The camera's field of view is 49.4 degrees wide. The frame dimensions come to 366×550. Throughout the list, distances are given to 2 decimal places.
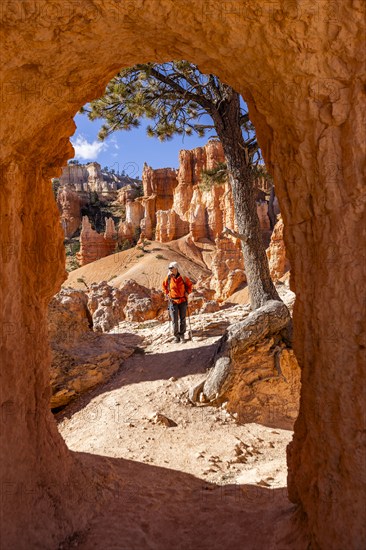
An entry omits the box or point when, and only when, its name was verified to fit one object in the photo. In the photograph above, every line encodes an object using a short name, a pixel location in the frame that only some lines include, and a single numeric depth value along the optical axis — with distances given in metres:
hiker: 7.77
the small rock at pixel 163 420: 5.52
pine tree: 7.70
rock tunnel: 2.23
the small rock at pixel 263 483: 3.92
